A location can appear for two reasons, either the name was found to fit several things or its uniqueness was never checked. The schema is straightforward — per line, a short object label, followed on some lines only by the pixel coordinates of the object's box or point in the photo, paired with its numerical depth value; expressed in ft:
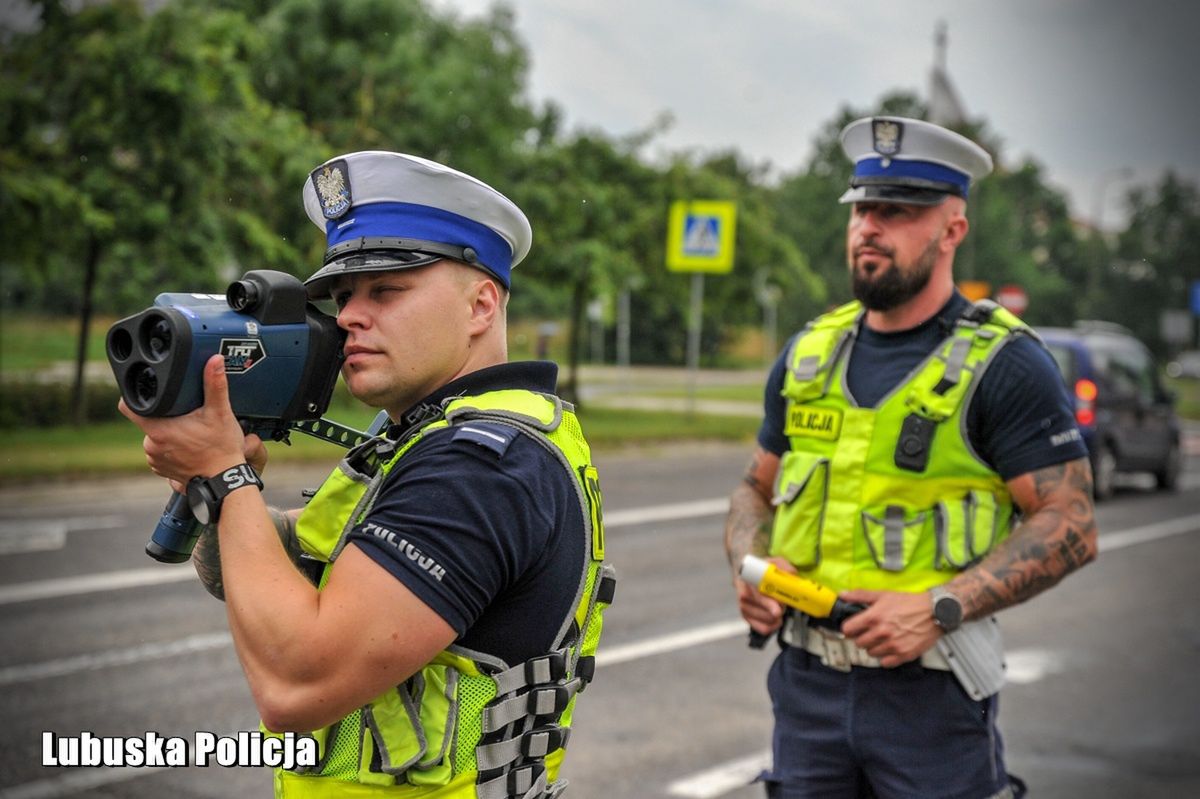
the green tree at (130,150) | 45.14
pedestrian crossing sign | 64.80
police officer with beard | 9.84
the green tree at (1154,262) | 191.21
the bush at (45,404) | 56.39
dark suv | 45.57
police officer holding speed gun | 5.73
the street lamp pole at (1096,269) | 143.51
